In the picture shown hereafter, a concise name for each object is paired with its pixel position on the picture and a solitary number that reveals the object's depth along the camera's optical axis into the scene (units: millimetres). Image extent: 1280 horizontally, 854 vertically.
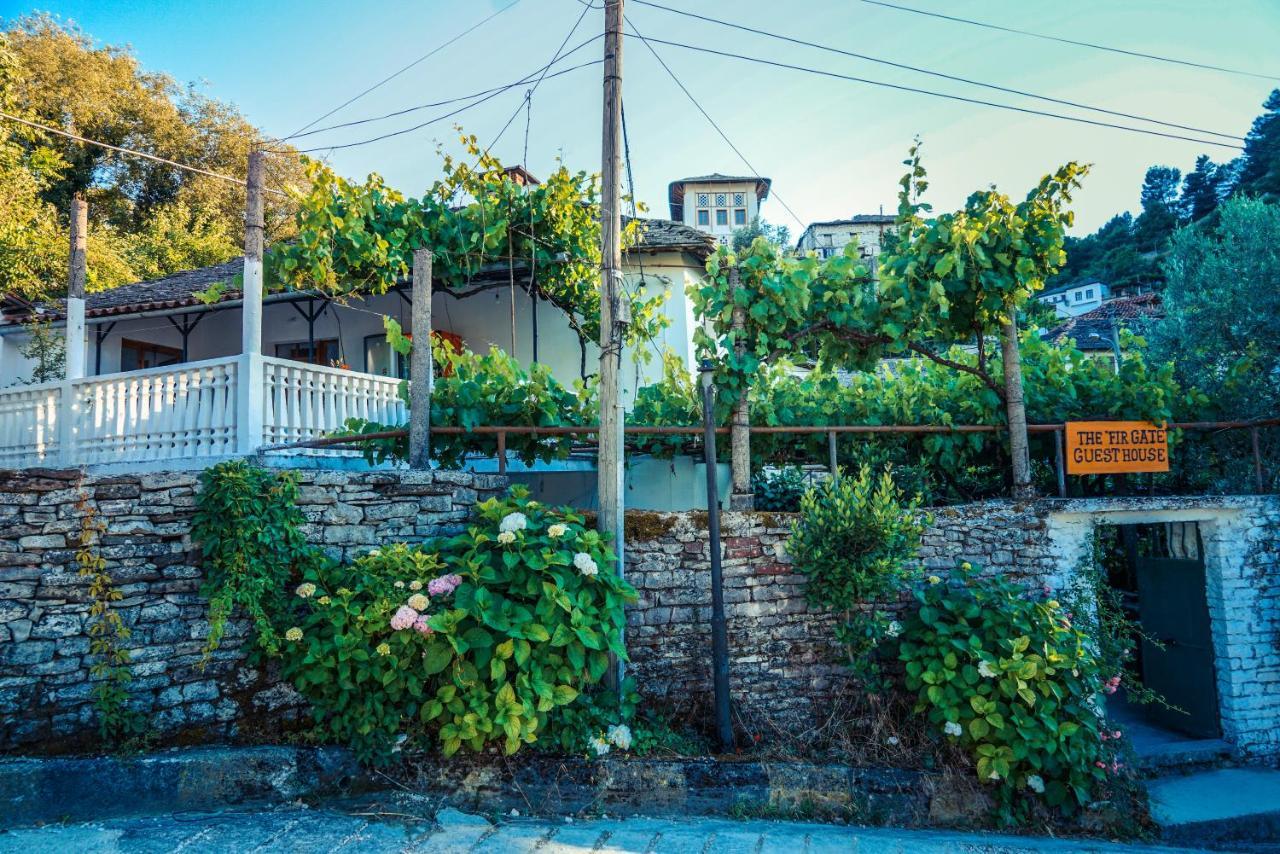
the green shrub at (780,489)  7219
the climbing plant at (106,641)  4496
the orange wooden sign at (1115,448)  7367
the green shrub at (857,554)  5855
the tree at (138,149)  20422
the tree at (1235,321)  8219
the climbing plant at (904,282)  6848
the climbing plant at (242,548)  4754
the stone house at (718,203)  47312
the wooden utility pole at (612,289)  5730
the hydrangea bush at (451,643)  4641
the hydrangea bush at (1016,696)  5375
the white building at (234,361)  6555
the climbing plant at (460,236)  8266
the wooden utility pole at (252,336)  6320
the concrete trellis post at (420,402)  6031
